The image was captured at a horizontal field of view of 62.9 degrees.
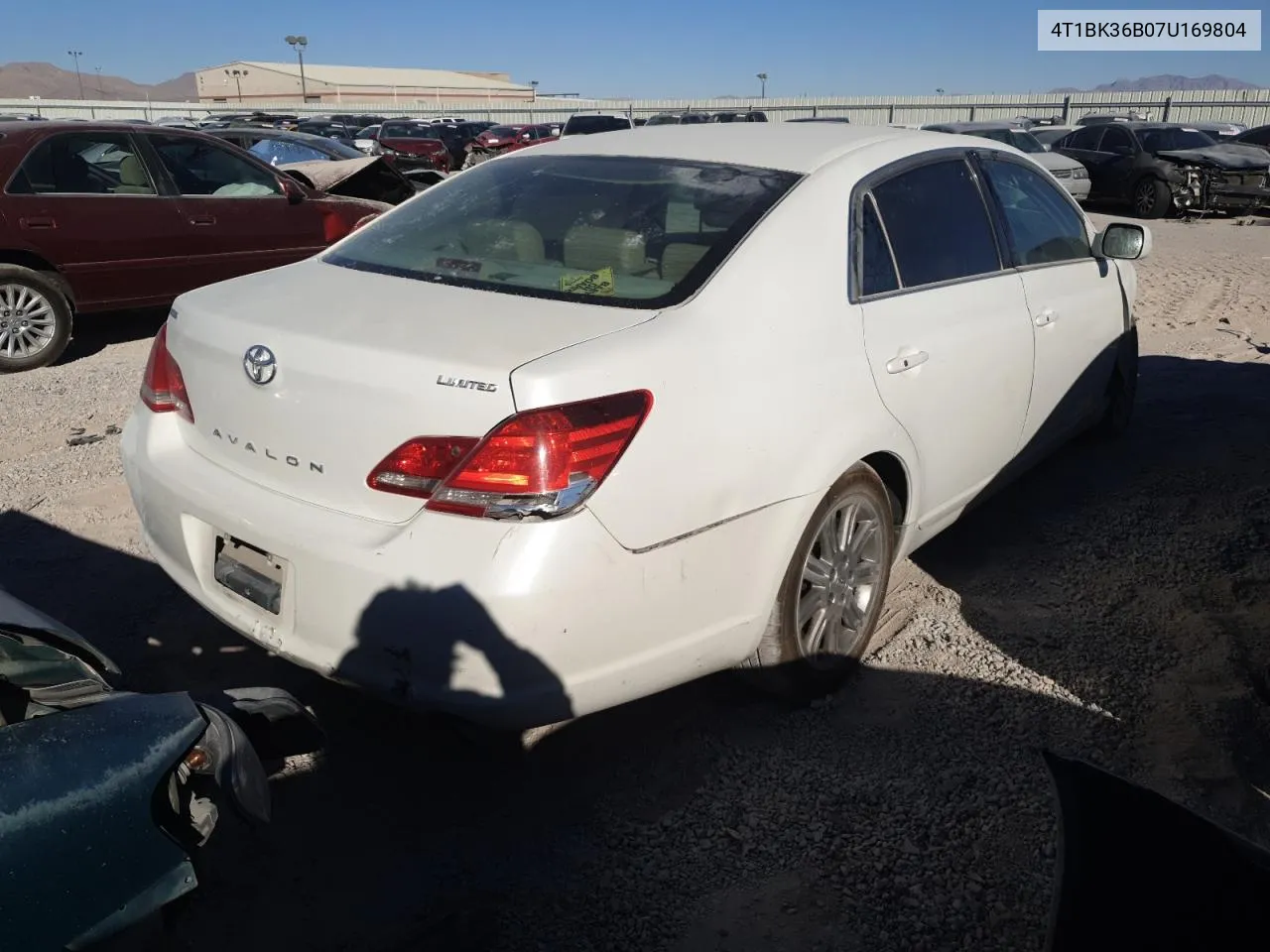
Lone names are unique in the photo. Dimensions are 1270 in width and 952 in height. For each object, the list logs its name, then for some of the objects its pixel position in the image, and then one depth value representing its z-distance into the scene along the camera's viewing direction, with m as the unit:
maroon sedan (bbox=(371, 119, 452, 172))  24.75
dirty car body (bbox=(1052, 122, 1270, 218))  15.59
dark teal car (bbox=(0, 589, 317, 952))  1.44
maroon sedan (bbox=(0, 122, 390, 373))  6.91
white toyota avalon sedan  2.29
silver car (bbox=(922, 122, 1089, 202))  16.25
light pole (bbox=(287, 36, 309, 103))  67.48
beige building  80.75
